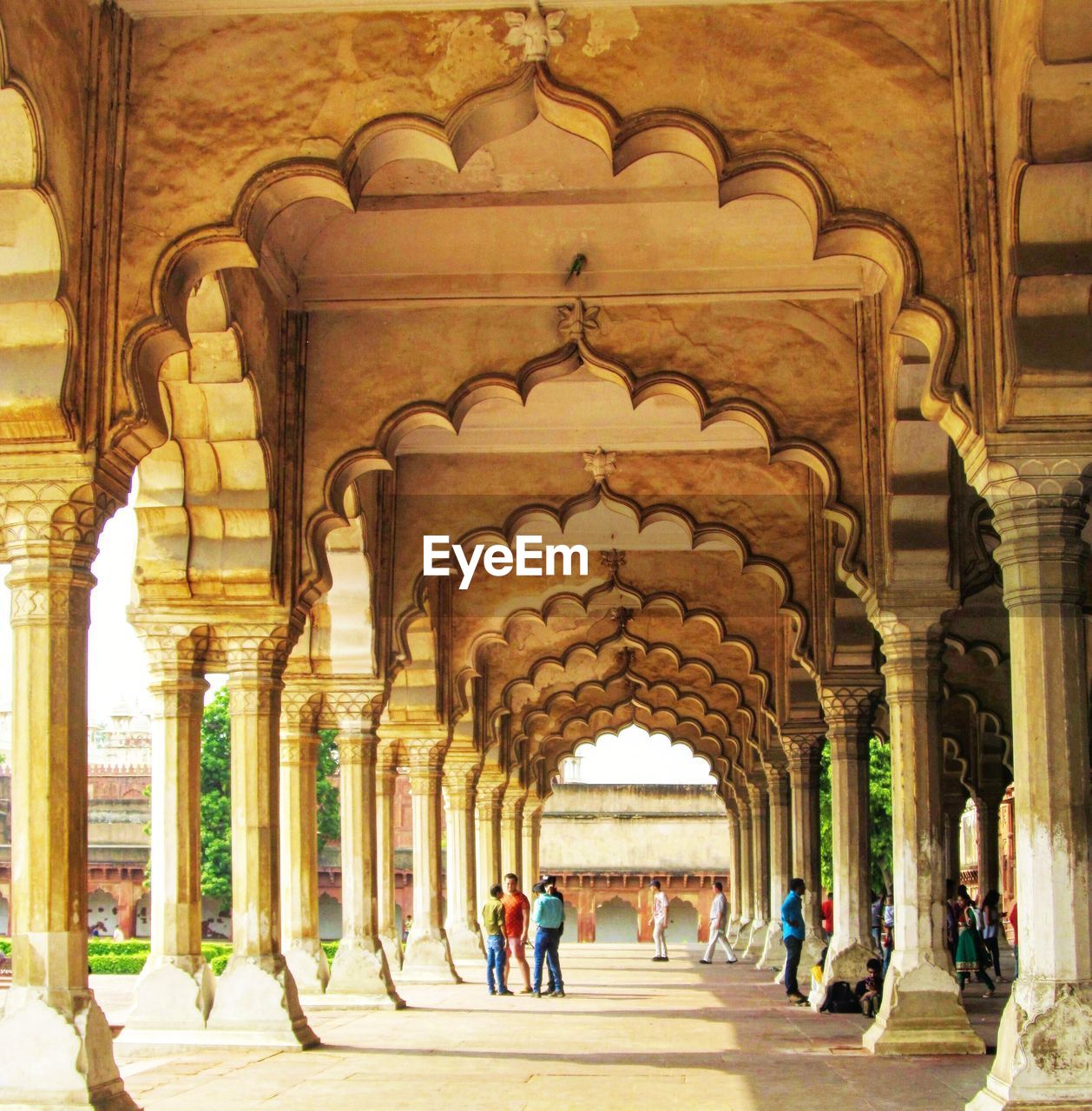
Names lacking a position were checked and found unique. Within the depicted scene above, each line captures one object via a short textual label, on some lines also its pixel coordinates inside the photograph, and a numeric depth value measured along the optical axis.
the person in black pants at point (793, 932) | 17.38
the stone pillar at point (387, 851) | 20.34
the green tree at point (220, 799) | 48.41
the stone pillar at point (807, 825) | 20.47
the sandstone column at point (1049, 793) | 8.44
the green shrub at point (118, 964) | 33.25
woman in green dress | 19.05
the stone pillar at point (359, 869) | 16.77
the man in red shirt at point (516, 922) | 19.42
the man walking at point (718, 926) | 27.81
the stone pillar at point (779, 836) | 25.91
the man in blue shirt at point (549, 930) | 18.33
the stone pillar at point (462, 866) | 27.23
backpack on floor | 16.16
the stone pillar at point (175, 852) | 12.77
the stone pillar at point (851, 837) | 15.71
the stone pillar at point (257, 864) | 12.70
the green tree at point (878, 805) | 41.22
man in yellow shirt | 19.12
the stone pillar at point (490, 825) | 30.80
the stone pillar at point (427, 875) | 22.19
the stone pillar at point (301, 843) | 15.43
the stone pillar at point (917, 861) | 12.14
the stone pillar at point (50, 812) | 8.47
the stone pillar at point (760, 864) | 30.72
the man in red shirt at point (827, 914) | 20.30
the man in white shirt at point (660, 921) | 29.19
